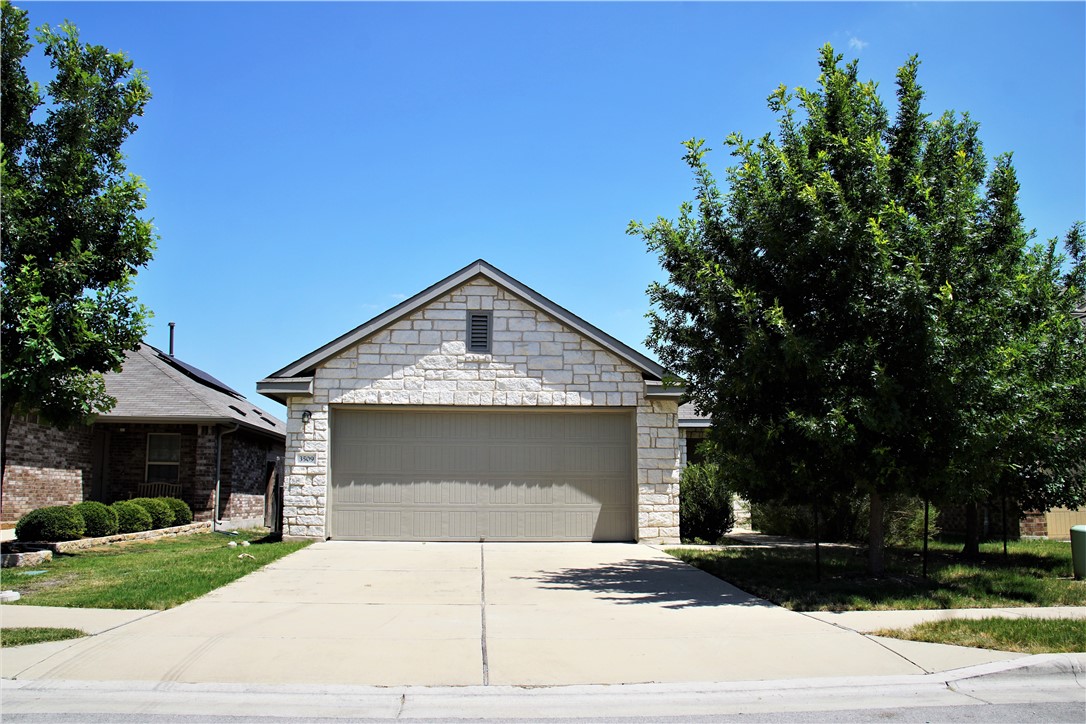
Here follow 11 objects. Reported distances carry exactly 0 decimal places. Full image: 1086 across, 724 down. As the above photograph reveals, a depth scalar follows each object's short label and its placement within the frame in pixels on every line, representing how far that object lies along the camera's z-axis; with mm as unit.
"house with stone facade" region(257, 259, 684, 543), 15578
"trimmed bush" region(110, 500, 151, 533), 16675
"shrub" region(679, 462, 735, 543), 16812
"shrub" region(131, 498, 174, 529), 17766
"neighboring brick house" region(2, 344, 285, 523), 18500
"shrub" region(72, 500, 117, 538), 15773
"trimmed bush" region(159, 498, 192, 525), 18752
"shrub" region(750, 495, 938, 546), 16406
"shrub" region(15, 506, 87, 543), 14821
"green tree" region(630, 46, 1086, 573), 9609
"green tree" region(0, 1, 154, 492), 11562
